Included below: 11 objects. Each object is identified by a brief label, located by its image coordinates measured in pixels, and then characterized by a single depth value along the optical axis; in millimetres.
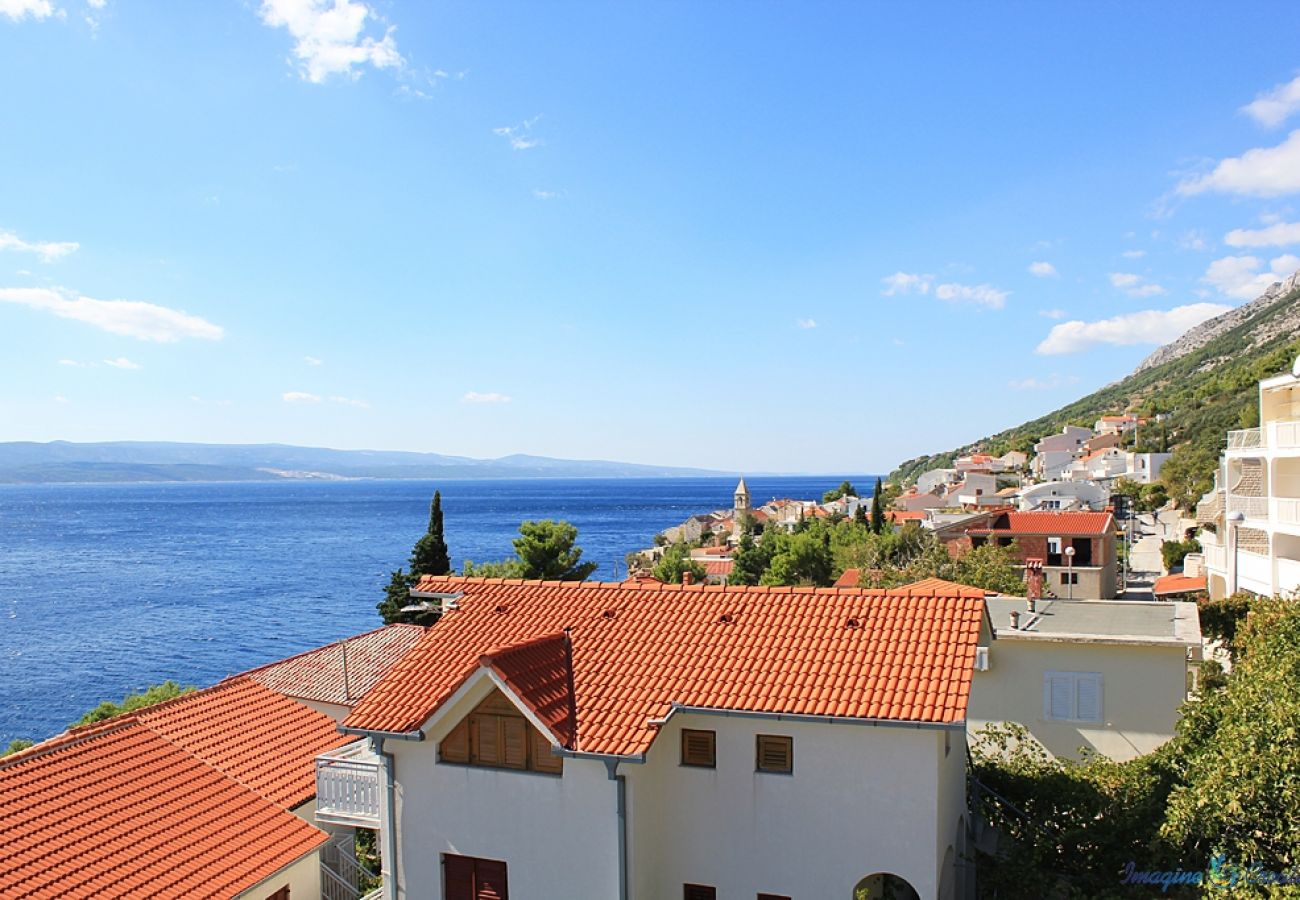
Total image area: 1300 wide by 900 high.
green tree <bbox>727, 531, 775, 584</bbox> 73375
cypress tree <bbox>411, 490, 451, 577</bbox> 45688
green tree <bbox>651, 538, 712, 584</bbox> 78750
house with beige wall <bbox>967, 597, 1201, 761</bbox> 20172
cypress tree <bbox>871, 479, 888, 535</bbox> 76625
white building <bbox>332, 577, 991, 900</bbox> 12344
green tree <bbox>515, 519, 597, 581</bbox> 48969
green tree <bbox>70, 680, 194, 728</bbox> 29539
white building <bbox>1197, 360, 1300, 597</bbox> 28391
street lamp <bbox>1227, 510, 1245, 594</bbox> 30906
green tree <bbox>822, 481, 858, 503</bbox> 160250
